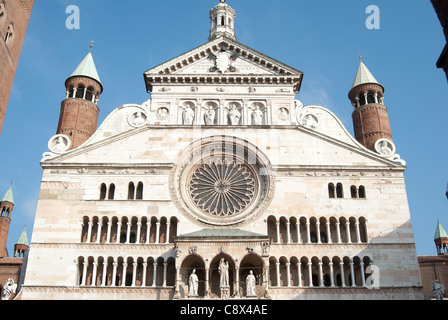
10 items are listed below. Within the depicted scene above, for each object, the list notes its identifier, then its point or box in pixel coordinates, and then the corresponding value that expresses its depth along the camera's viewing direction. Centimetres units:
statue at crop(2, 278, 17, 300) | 2659
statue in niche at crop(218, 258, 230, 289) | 2398
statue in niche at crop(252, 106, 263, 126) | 3003
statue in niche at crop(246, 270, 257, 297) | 2392
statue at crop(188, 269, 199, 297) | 2400
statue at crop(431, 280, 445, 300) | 2592
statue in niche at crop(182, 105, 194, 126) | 3001
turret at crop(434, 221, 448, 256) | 4829
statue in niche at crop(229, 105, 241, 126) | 3002
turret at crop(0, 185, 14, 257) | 4541
